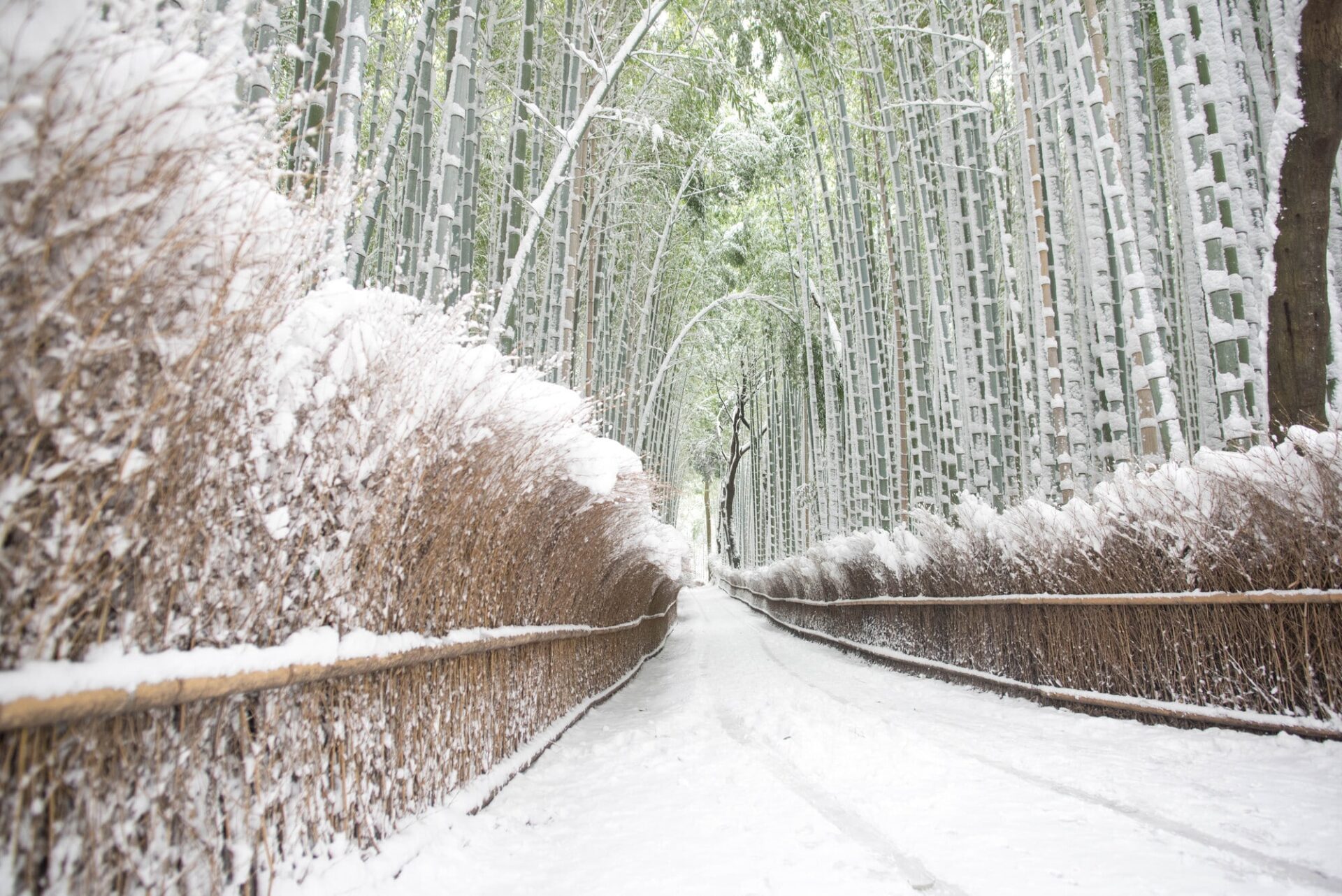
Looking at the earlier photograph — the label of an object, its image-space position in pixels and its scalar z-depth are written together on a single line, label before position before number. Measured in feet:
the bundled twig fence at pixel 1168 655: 9.13
